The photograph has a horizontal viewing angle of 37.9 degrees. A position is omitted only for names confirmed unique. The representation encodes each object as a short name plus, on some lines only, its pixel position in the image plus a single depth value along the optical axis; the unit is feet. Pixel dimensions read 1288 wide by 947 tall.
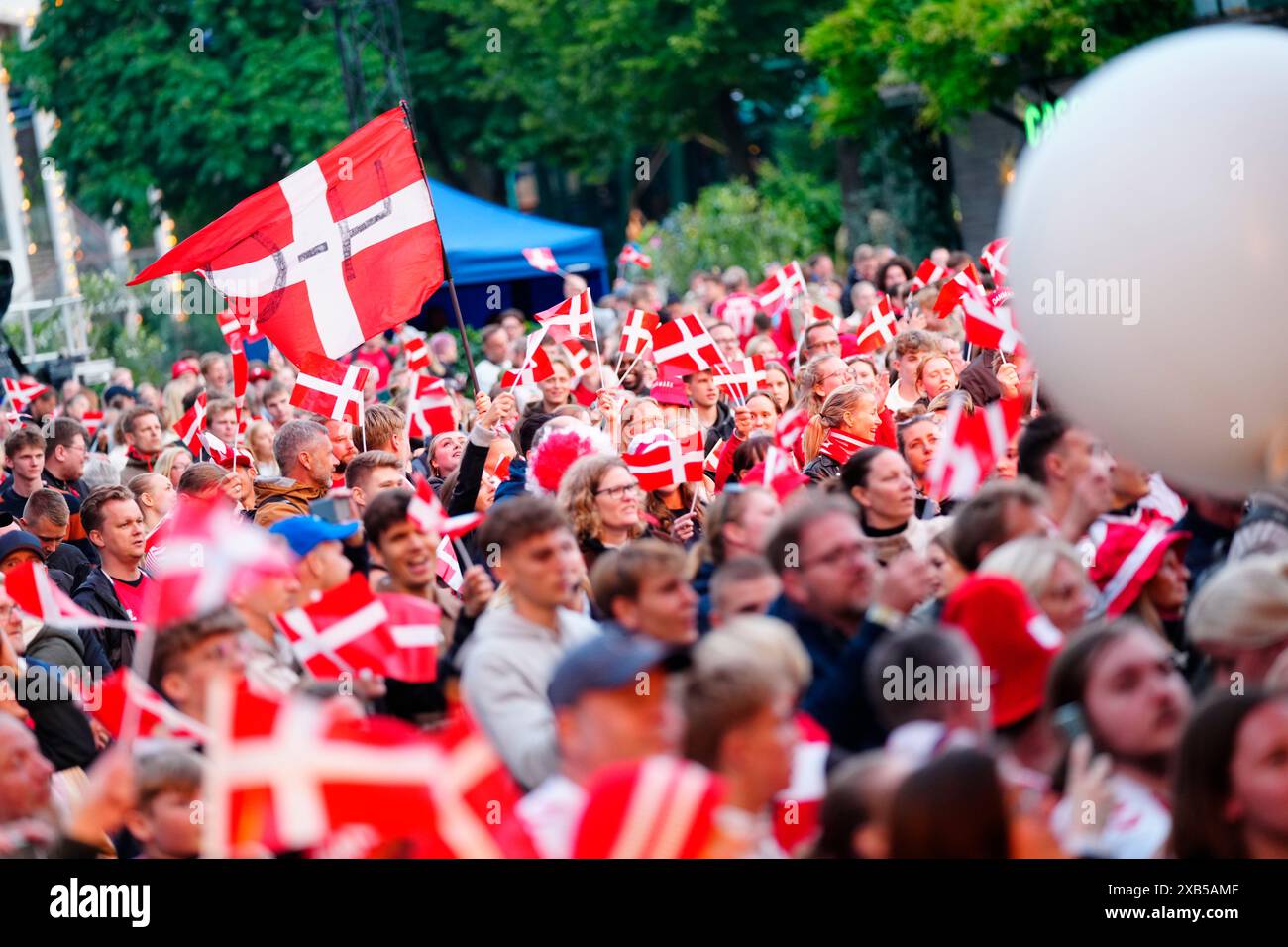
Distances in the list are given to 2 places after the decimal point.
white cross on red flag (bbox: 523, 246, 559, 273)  53.72
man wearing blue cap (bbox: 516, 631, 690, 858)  13.07
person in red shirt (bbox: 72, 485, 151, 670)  26.27
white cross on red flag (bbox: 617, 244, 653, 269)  58.75
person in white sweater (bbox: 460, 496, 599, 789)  15.97
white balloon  15.34
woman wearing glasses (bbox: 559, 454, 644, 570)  21.98
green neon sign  57.20
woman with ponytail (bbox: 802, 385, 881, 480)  27.45
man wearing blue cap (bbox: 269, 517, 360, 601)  20.27
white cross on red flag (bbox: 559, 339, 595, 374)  39.86
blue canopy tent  69.21
